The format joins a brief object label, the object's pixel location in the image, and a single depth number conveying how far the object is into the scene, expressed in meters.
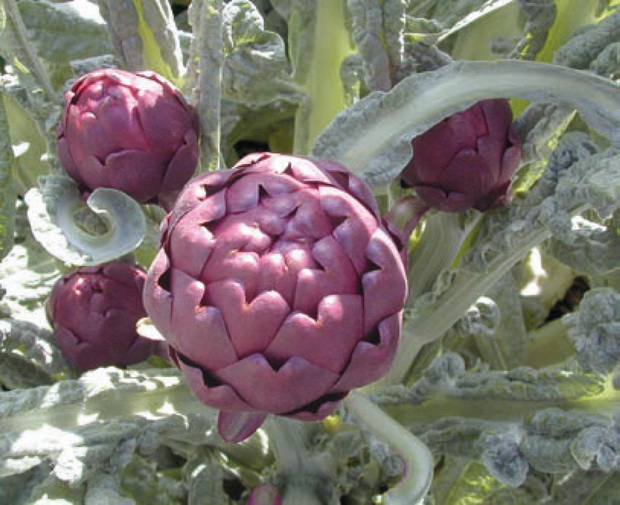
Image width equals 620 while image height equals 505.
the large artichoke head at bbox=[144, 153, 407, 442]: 0.63
